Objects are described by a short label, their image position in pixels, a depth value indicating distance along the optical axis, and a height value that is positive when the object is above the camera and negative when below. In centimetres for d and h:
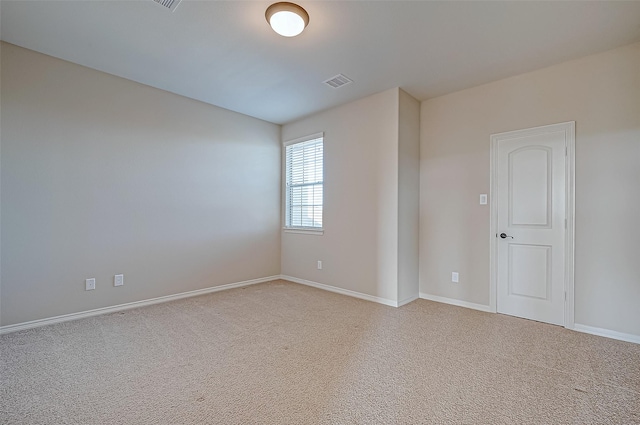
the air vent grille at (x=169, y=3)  222 +155
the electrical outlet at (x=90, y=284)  321 -81
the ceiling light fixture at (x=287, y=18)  221 +146
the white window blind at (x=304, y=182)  465 +45
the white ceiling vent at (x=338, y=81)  338 +151
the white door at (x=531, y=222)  303 -12
